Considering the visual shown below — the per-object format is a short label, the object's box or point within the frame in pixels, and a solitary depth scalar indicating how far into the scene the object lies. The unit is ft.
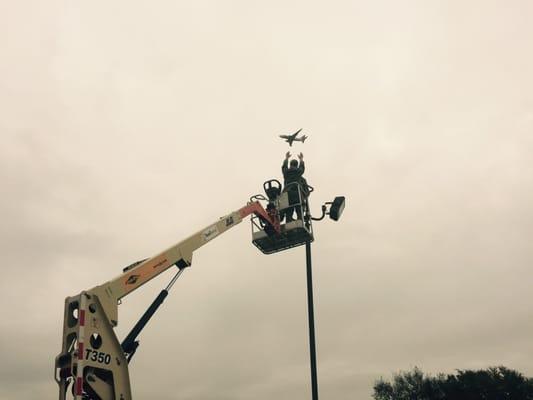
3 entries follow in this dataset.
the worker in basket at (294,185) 66.69
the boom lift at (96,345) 36.17
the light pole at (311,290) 56.13
